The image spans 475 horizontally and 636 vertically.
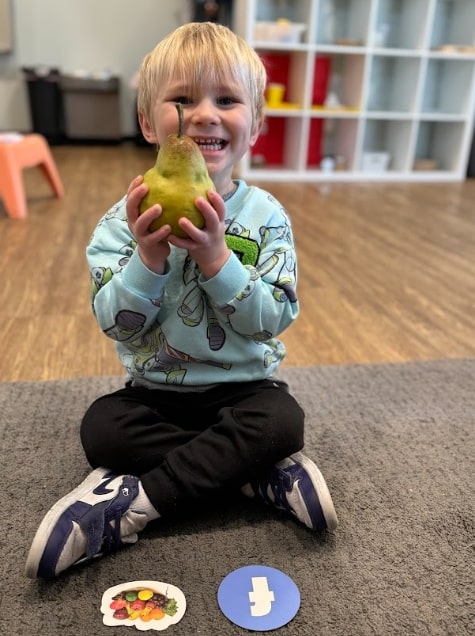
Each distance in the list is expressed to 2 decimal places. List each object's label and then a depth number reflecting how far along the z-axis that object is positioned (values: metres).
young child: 0.67
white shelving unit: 3.00
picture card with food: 0.58
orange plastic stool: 2.09
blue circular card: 0.58
